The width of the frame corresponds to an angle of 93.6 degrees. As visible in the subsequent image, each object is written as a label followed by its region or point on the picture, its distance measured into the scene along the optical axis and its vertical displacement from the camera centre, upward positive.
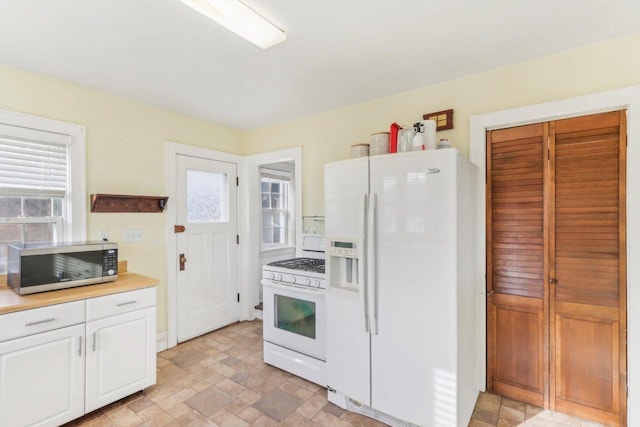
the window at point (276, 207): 4.71 +0.10
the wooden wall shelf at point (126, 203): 2.58 +0.10
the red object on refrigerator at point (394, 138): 2.18 +0.54
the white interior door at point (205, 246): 3.27 -0.38
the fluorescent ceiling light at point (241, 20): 1.49 +1.05
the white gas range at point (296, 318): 2.45 -0.91
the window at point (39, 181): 2.20 +0.26
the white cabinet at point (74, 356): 1.75 -0.94
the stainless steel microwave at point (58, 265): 1.97 -0.36
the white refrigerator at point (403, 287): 1.78 -0.49
